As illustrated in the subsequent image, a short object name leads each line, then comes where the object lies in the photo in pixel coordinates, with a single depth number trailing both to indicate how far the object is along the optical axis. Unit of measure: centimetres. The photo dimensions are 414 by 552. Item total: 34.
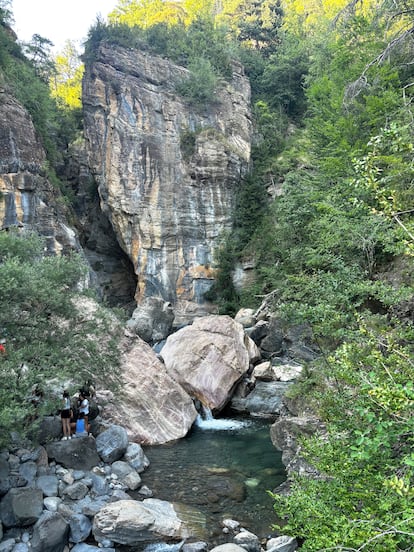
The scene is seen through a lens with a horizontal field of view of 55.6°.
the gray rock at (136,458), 870
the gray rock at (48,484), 693
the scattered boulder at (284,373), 1397
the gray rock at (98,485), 740
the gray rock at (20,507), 604
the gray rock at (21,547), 564
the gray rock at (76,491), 708
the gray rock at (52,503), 650
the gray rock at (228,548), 563
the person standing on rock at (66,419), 874
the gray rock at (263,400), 1268
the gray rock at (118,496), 723
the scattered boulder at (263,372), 1428
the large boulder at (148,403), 1048
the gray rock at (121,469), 813
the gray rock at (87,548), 581
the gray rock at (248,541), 599
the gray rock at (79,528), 612
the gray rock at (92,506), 662
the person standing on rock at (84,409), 936
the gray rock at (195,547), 595
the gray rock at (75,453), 801
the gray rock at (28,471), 709
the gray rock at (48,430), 819
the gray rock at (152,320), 1989
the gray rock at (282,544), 552
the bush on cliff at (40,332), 658
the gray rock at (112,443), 861
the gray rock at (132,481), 782
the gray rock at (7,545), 563
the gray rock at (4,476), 656
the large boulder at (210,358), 1277
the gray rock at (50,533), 575
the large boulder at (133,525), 602
